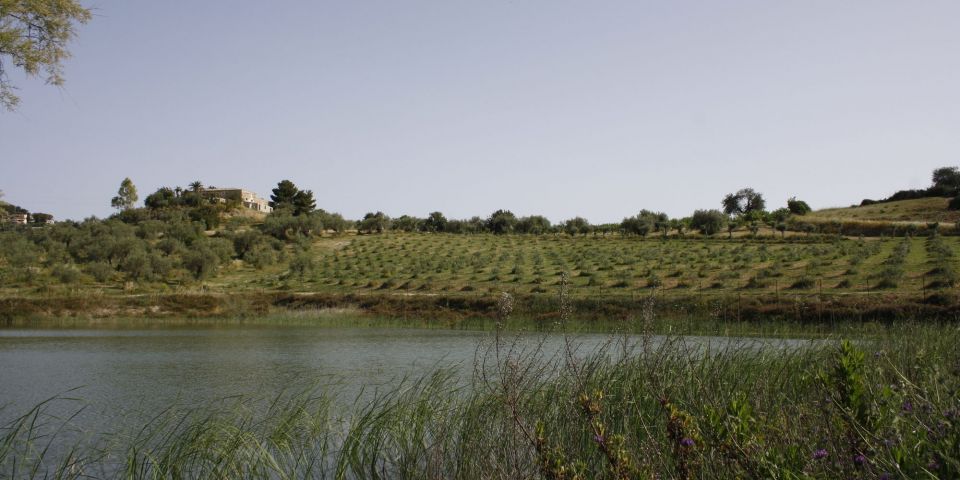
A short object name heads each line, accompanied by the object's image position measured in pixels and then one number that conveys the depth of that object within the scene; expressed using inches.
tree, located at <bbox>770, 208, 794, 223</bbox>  3164.4
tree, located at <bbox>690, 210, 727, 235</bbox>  3004.4
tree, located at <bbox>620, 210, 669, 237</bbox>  3109.7
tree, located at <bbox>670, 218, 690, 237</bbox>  3064.0
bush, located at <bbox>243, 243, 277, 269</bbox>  2541.8
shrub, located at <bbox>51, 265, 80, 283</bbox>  2084.2
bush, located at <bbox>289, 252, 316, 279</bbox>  2330.0
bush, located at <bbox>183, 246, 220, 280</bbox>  2284.1
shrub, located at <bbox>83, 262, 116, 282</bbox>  2193.7
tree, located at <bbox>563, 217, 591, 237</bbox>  3336.6
